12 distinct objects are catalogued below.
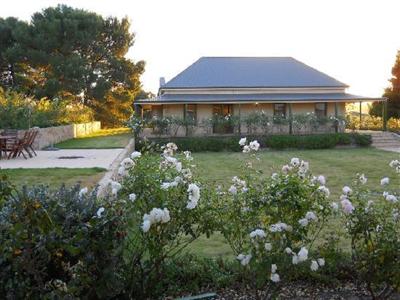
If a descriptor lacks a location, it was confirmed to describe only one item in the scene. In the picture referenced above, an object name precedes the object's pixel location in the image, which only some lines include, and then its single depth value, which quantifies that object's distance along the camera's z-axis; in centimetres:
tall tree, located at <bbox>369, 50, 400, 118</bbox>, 3644
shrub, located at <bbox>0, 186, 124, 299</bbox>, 287
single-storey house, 2941
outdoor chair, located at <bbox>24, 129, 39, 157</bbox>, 1756
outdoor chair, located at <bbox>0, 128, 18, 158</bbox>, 1691
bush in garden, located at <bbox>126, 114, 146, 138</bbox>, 2515
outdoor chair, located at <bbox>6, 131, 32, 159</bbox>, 1689
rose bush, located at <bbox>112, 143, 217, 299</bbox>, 362
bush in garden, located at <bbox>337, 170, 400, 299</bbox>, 381
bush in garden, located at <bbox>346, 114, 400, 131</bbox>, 3278
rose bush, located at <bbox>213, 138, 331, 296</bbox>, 350
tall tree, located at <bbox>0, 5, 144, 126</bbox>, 4575
